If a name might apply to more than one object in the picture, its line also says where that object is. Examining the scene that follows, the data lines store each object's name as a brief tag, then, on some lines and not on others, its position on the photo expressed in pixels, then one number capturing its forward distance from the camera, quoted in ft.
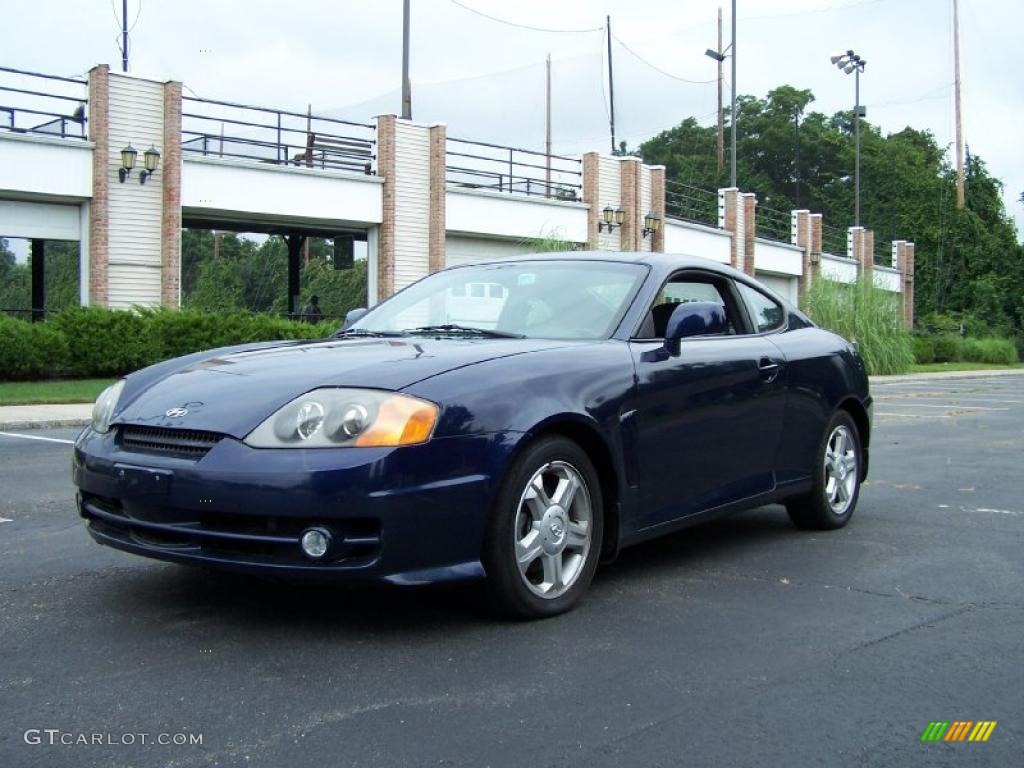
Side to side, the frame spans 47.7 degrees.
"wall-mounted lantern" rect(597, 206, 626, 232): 122.93
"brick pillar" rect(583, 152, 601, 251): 123.24
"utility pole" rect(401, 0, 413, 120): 105.91
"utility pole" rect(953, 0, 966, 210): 191.42
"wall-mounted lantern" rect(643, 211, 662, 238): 127.95
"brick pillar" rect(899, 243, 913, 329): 202.28
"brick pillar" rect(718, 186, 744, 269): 148.86
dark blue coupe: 12.59
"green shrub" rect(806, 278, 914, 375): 107.76
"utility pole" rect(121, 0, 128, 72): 97.11
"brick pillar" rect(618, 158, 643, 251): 127.65
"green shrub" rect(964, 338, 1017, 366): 151.84
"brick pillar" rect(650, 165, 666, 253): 130.93
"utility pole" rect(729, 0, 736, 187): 139.23
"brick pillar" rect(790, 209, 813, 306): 167.12
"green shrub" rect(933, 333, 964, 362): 144.87
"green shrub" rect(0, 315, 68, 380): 65.31
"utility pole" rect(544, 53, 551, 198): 249.34
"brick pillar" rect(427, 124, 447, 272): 104.99
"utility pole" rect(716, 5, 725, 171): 213.05
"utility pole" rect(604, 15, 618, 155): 186.80
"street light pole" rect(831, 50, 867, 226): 172.35
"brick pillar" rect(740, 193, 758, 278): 151.84
